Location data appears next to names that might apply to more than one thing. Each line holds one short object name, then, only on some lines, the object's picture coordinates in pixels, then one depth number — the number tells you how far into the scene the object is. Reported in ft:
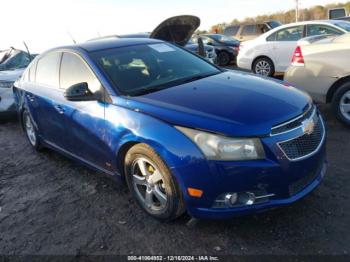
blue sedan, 9.05
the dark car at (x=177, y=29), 23.70
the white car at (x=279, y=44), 30.07
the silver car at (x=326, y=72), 16.88
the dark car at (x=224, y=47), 47.34
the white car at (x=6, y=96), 24.72
